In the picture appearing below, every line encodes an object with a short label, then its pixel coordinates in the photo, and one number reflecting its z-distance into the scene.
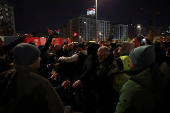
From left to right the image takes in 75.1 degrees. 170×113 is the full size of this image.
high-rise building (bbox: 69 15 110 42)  122.28
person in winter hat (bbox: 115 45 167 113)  1.37
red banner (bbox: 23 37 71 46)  10.68
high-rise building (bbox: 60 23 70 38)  128.88
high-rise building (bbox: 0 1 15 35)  81.01
